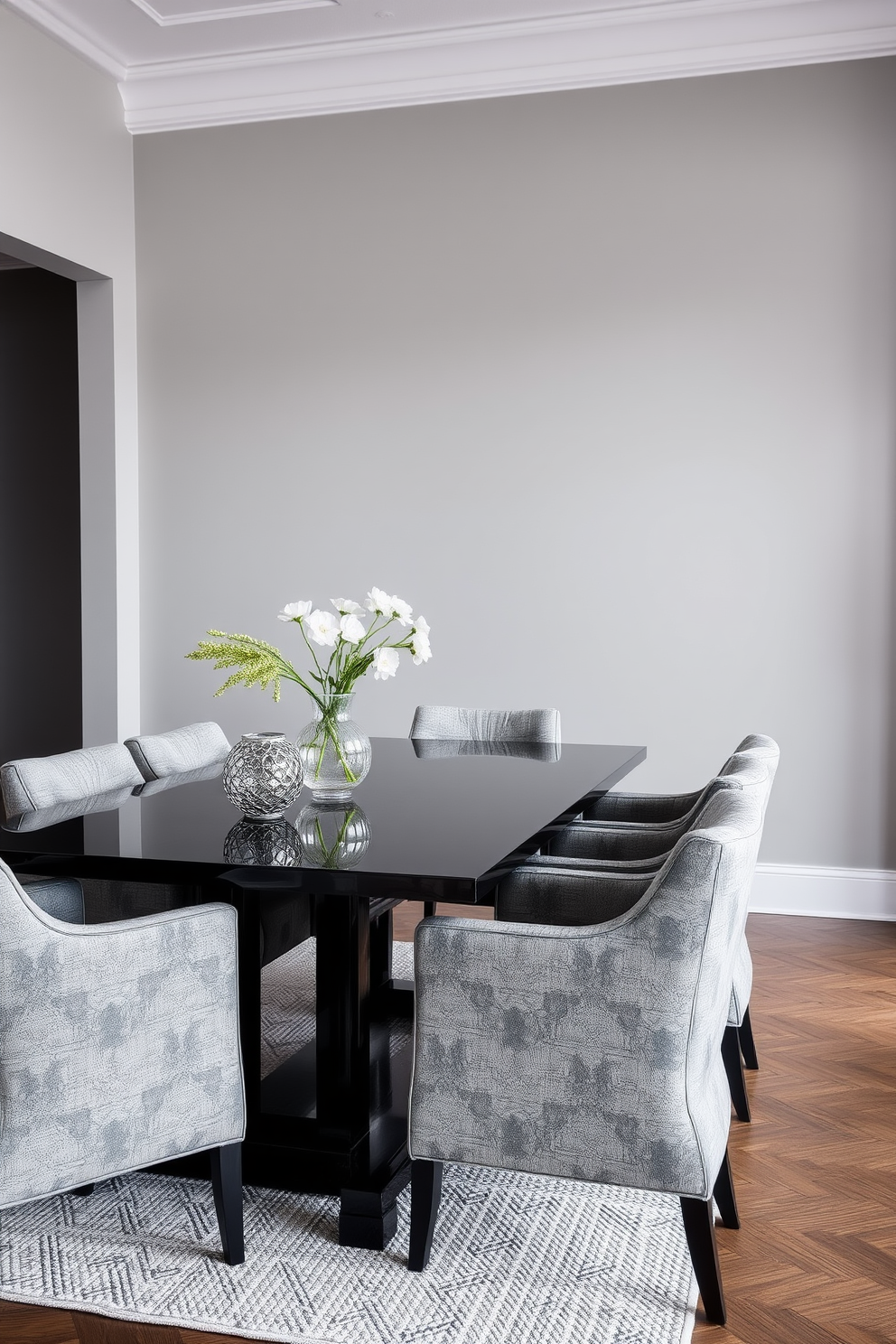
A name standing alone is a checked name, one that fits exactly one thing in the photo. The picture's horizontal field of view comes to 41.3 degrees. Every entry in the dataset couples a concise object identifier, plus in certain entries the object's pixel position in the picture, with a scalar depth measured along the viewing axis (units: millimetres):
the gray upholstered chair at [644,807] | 3312
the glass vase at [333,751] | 2701
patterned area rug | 2004
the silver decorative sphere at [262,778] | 2480
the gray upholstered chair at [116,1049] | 1877
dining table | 2055
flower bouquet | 2584
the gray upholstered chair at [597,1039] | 1909
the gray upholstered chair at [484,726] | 4238
